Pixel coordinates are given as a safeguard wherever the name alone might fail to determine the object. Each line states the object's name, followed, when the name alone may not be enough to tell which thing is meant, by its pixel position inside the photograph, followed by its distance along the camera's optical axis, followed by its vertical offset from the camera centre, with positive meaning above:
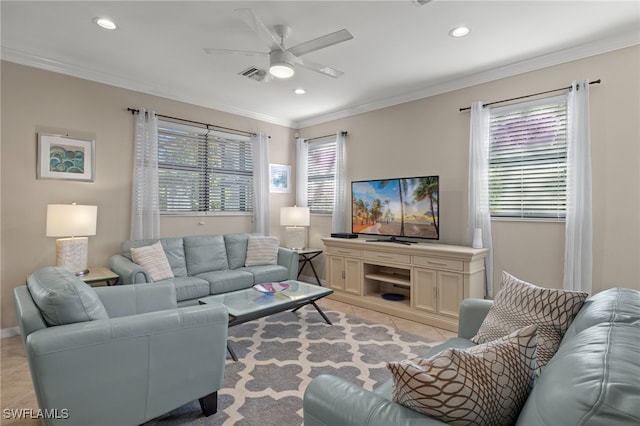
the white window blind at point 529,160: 3.26 +0.56
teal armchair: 1.47 -0.73
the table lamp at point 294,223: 5.08 -0.19
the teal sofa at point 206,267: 3.47 -0.69
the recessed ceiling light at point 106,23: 2.66 +1.53
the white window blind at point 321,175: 5.38 +0.61
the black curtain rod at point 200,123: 3.99 +1.21
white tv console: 3.48 -0.79
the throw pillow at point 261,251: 4.51 -0.57
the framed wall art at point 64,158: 3.37 +0.53
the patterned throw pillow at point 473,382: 0.92 -0.49
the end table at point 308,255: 4.98 -0.72
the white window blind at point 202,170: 4.31 +0.56
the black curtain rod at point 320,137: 5.10 +1.23
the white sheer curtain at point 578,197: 3.01 +0.16
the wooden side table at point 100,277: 3.14 -0.67
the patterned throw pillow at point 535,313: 1.51 -0.49
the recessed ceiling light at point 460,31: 2.77 +1.56
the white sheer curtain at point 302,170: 5.66 +0.70
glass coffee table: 2.67 -0.82
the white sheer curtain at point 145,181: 3.96 +0.34
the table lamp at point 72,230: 3.04 -0.21
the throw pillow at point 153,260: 3.52 -0.57
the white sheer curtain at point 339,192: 5.06 +0.30
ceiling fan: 2.35 +1.28
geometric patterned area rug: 2.03 -1.25
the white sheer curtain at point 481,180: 3.64 +0.37
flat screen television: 3.87 +0.05
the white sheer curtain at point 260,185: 5.14 +0.39
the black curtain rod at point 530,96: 3.02 +1.23
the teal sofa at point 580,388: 0.63 -0.38
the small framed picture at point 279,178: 5.51 +0.56
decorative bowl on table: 3.26 -0.79
